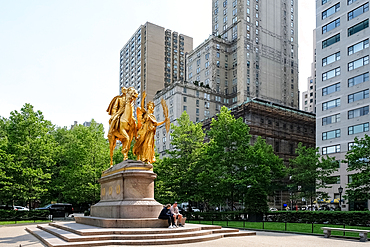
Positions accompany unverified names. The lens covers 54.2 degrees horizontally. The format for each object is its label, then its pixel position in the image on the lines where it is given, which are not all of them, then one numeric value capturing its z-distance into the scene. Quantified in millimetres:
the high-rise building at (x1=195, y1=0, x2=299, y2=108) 91375
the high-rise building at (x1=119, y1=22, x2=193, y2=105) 122875
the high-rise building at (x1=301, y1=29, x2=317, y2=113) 129500
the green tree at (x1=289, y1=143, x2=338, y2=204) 46406
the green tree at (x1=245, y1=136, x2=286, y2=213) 33438
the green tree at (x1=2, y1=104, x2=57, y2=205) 36406
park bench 18375
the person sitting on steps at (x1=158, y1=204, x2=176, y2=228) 18016
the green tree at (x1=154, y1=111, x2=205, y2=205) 38375
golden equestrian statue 21625
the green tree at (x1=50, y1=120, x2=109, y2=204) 40000
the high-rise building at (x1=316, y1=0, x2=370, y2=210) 53688
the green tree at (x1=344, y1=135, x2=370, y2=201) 35031
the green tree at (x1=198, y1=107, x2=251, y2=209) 37750
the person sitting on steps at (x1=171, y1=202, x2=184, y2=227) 18738
